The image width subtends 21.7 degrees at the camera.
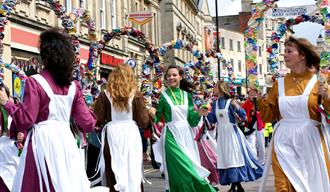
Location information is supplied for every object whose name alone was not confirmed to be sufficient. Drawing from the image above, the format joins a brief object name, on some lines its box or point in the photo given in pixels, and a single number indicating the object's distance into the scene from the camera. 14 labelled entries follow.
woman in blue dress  14.18
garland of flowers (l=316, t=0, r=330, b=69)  7.52
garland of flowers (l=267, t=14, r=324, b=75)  10.54
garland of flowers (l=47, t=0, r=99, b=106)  12.02
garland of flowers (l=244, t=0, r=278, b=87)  9.33
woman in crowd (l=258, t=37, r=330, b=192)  7.77
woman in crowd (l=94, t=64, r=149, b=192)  10.63
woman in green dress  11.25
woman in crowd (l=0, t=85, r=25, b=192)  9.21
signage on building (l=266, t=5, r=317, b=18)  14.84
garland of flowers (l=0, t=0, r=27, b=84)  9.64
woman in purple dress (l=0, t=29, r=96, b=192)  6.49
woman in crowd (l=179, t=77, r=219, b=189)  14.42
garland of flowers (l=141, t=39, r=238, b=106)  15.79
